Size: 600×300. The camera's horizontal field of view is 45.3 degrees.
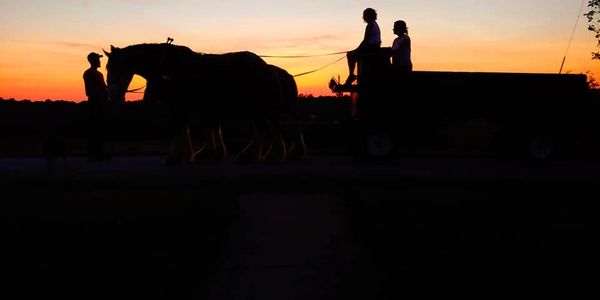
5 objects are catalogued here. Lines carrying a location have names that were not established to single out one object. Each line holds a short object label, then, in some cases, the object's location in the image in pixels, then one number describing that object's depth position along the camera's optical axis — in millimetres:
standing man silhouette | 13883
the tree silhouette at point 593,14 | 22094
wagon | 13922
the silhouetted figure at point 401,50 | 13789
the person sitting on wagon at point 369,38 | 13719
